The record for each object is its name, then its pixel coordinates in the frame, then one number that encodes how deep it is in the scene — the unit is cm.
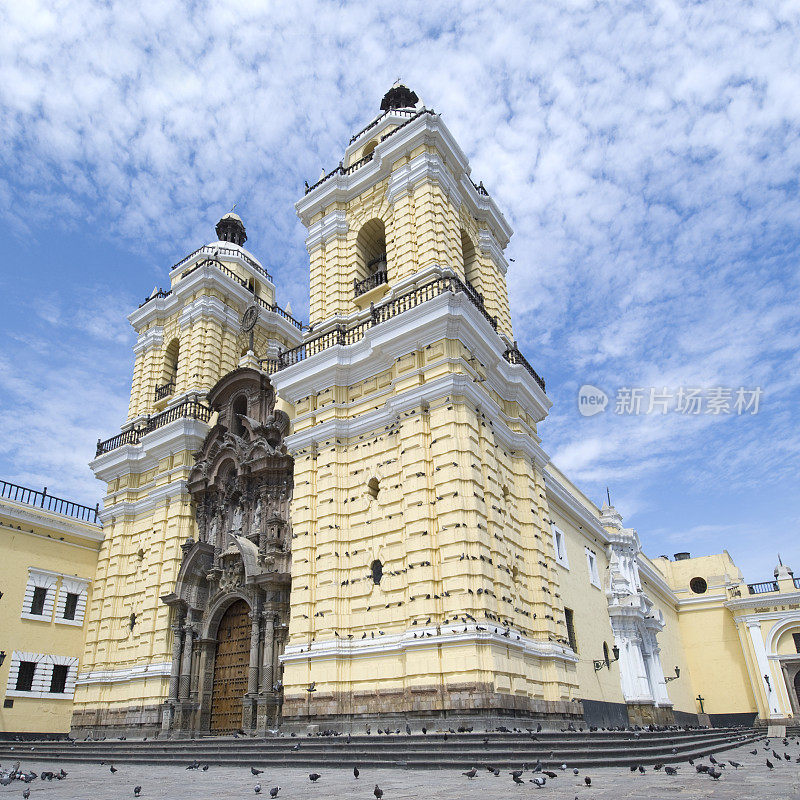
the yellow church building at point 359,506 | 1514
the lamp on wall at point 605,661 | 2392
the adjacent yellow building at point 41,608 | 2181
